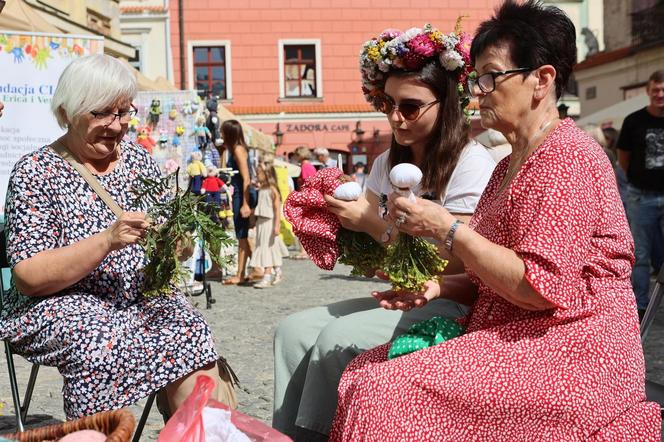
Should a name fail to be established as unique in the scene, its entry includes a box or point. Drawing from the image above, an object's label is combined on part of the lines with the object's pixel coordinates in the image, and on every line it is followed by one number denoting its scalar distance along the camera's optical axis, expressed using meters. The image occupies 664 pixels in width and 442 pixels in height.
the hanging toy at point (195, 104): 9.16
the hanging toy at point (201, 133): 9.18
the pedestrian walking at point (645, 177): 6.33
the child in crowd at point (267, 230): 9.66
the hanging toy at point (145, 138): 8.55
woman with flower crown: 2.53
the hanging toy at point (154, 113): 9.04
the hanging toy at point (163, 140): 8.98
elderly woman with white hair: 2.55
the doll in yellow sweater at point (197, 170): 8.25
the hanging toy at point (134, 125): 8.70
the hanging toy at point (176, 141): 9.06
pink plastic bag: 2.04
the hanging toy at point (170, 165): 8.70
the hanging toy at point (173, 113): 9.06
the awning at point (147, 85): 10.34
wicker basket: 2.00
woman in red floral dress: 1.98
